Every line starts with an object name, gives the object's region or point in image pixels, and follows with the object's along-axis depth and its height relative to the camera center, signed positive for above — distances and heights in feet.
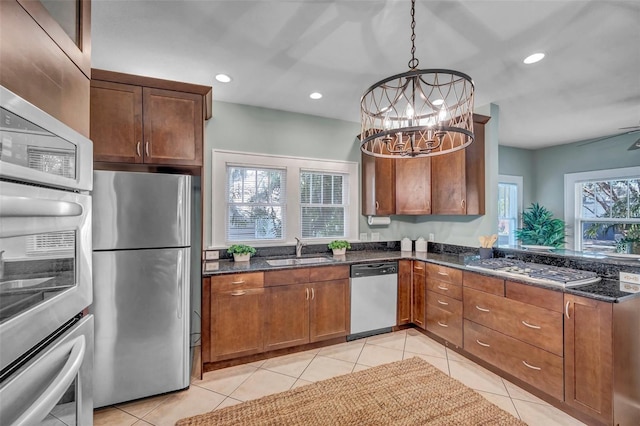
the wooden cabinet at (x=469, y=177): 10.93 +1.43
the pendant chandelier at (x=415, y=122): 5.02 +1.84
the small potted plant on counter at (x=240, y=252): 10.29 -1.28
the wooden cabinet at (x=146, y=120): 7.38 +2.53
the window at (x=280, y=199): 10.84 +0.65
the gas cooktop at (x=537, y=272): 7.12 -1.53
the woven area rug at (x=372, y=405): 6.53 -4.51
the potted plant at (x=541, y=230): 15.65 -0.78
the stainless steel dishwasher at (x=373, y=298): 10.53 -3.02
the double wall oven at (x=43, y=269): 1.94 -0.44
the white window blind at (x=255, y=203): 11.09 +0.47
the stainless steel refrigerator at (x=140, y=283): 6.76 -1.62
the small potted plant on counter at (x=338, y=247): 11.85 -1.27
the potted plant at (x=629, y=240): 13.35 -1.15
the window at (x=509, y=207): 17.80 +0.51
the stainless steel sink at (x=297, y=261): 10.04 -1.63
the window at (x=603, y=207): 14.61 +0.44
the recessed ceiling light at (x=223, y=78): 8.87 +4.21
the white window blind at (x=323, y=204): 12.28 +0.48
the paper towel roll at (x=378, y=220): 13.20 -0.21
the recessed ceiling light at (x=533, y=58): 7.67 +4.17
